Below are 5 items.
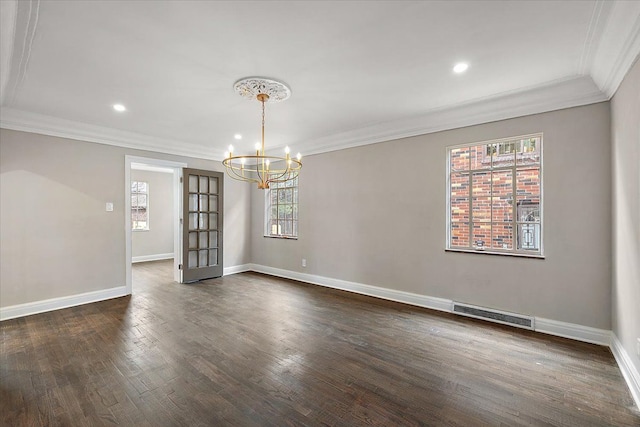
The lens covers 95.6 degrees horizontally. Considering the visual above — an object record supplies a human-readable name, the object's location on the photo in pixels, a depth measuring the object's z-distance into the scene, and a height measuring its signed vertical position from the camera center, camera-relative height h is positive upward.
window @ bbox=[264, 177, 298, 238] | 6.02 +0.08
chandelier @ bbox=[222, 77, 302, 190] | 2.92 +1.32
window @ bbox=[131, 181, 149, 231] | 8.19 +0.22
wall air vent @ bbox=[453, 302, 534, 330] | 3.34 -1.23
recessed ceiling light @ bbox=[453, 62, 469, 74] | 2.67 +1.38
